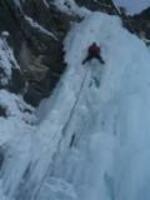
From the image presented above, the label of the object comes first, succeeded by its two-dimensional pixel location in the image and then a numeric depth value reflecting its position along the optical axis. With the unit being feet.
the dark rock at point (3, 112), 26.96
